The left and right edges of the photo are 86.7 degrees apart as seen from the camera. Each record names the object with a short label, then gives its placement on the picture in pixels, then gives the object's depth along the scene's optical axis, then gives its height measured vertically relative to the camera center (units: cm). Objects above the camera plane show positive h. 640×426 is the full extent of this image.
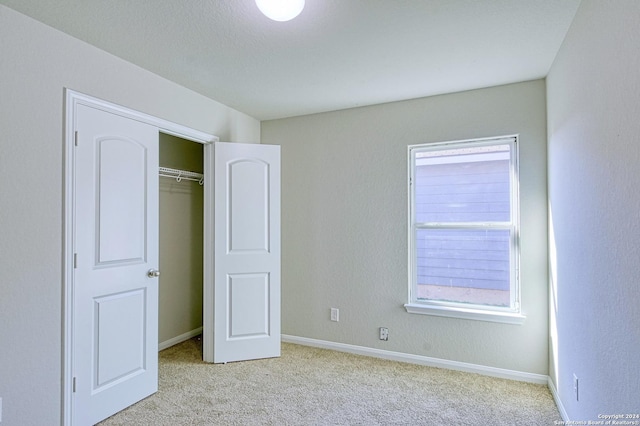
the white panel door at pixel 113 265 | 217 -32
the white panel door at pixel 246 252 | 318 -32
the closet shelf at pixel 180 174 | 353 +49
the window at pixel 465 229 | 290 -10
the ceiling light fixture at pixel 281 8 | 165 +104
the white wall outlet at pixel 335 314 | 352 -100
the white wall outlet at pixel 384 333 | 329 -112
